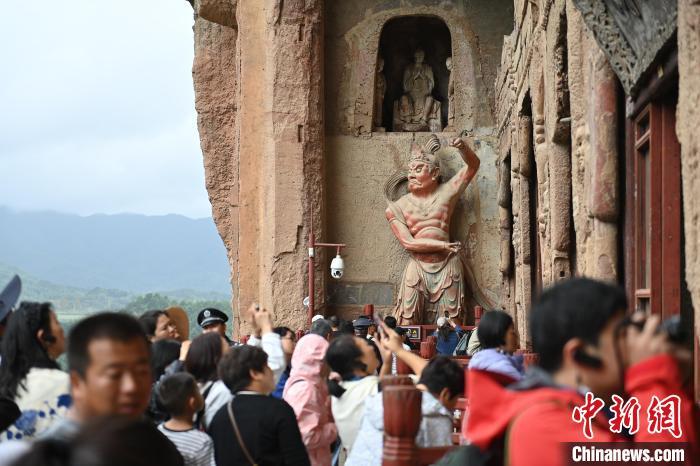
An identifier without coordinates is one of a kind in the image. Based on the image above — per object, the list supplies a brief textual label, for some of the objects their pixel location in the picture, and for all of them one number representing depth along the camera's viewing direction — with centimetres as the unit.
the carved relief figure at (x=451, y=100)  1732
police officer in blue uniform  710
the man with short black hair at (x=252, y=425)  464
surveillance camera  1468
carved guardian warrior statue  1571
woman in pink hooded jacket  572
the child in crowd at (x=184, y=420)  430
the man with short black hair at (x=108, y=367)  294
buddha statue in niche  1778
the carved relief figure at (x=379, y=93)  1727
